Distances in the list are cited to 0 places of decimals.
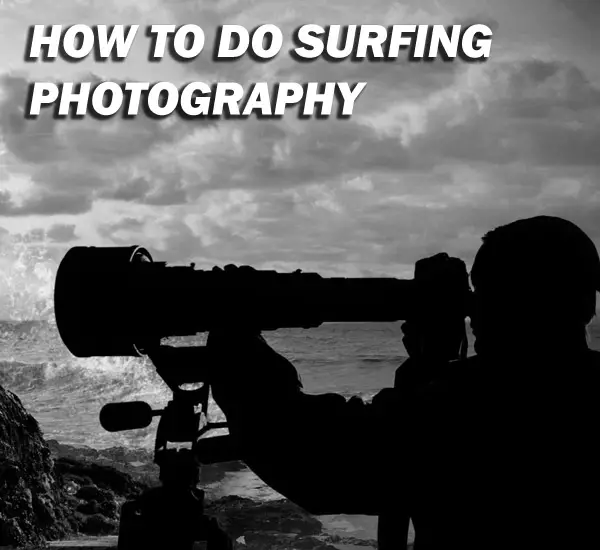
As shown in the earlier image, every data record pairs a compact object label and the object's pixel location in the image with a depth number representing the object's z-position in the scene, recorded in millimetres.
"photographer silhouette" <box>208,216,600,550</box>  1705
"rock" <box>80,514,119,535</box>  8088
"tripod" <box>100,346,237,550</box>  1953
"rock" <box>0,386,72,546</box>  6699
